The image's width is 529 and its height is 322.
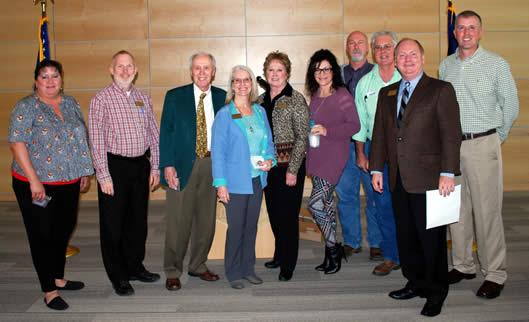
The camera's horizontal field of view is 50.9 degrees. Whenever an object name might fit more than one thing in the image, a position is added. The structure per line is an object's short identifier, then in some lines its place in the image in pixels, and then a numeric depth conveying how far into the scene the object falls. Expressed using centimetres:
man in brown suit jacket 312
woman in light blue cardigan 365
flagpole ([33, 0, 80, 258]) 482
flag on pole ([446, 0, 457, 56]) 498
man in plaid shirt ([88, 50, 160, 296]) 354
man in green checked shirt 355
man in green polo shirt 419
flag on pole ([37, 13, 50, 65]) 521
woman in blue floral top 330
